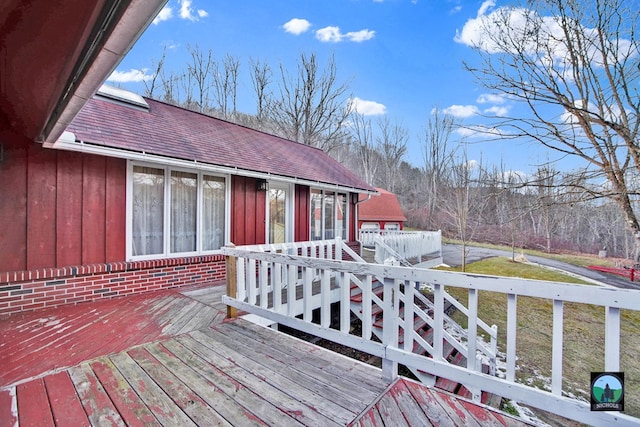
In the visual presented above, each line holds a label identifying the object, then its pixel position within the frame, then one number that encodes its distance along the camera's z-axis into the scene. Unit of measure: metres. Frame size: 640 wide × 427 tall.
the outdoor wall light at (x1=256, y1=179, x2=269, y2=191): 6.88
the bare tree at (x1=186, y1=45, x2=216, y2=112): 19.36
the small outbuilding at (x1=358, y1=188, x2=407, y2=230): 18.58
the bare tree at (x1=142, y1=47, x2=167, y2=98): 17.89
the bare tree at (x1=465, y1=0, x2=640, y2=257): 3.32
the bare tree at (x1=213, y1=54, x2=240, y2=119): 20.05
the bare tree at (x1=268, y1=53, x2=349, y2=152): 19.27
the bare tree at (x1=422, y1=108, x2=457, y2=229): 26.91
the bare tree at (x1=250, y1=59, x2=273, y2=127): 19.83
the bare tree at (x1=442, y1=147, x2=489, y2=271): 10.51
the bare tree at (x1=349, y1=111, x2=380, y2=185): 28.72
